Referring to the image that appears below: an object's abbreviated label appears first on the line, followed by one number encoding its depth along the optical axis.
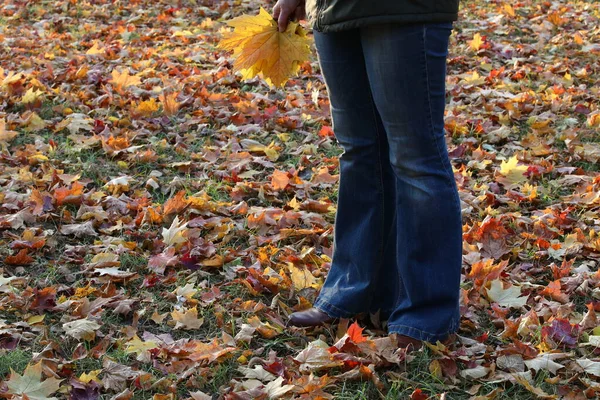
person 4.15
